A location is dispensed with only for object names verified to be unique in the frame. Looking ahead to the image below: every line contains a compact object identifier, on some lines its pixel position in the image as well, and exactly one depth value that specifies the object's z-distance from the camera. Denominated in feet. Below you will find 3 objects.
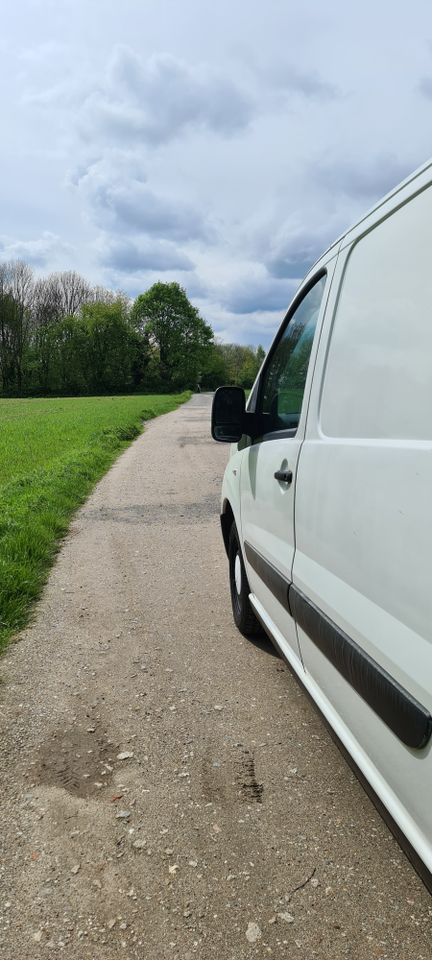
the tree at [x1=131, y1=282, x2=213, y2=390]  233.35
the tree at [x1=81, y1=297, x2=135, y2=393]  220.23
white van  4.56
